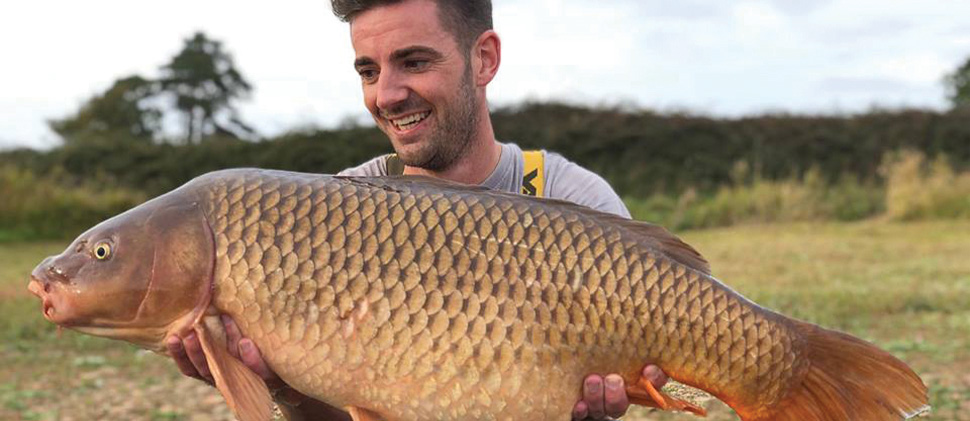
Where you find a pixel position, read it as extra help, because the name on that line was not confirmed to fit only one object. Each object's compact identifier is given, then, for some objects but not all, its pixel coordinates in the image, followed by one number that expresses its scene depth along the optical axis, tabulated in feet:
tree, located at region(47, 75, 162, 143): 73.20
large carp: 6.28
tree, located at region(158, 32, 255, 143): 72.49
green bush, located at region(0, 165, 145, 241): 47.75
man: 8.19
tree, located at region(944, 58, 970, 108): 104.88
